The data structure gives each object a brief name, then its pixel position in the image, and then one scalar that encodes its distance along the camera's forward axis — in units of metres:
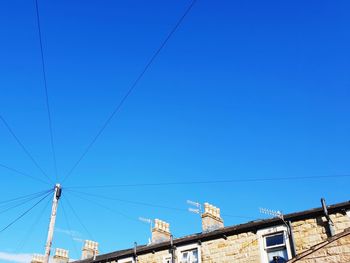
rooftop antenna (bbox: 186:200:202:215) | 19.41
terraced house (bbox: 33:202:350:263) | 14.41
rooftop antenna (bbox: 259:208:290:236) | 15.29
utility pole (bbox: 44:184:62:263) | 14.00
